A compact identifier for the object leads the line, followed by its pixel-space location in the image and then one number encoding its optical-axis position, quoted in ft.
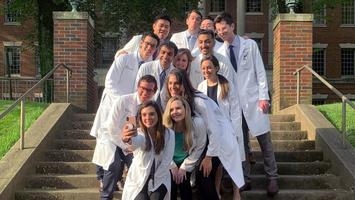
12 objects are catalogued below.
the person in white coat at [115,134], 18.26
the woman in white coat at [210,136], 18.04
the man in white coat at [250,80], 22.47
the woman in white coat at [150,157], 16.89
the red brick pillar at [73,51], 38.01
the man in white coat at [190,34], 24.75
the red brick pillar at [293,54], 38.42
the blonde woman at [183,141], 17.52
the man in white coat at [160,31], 23.00
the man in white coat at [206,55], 20.62
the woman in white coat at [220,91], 19.63
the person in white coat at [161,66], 20.13
